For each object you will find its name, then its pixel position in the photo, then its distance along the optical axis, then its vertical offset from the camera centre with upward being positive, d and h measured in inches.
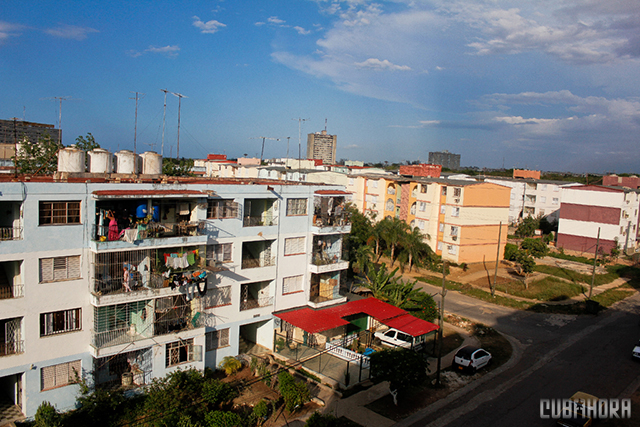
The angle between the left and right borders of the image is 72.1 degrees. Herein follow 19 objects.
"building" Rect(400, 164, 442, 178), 2554.1 +20.9
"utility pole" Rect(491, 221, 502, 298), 1585.6 -409.1
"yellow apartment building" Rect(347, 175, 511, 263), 2031.3 -179.4
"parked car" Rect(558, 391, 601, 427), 765.9 -407.2
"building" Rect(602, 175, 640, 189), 2770.7 +26.9
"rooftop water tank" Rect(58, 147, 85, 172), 872.3 -10.5
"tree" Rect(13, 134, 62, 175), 1228.9 -9.9
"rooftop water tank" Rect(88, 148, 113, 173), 926.4 -10.0
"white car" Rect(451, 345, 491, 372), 989.2 -413.6
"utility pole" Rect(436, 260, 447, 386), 924.3 -412.8
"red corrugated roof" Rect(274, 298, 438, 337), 975.0 -346.0
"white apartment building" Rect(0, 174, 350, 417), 719.1 -222.1
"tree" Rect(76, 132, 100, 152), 1437.0 +38.1
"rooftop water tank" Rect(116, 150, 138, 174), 974.8 -9.9
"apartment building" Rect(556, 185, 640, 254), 2274.9 -175.2
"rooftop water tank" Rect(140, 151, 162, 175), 1028.5 -9.1
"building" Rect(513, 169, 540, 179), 3646.7 +50.3
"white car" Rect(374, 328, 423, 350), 1116.6 -429.5
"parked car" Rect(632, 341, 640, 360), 1088.5 -410.4
